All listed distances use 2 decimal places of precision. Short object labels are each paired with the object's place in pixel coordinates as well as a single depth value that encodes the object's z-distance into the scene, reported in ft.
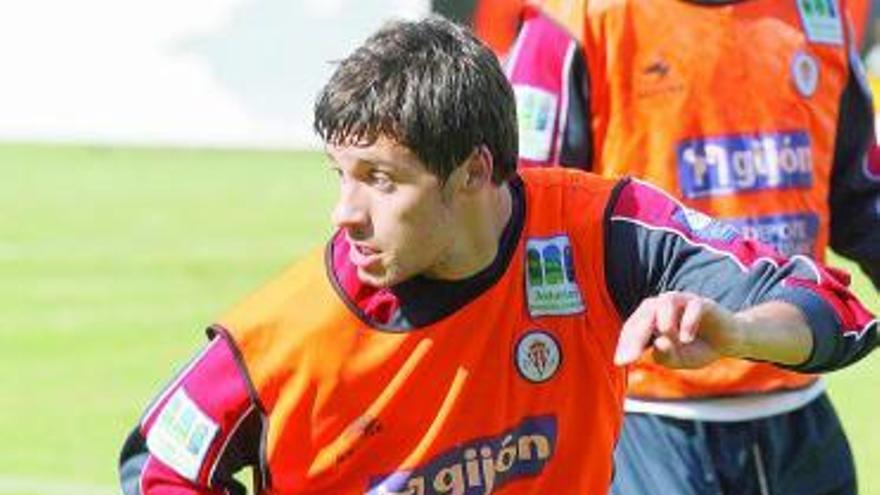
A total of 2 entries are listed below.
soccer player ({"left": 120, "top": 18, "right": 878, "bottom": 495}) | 27.35
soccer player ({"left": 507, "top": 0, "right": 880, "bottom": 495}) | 38.32
